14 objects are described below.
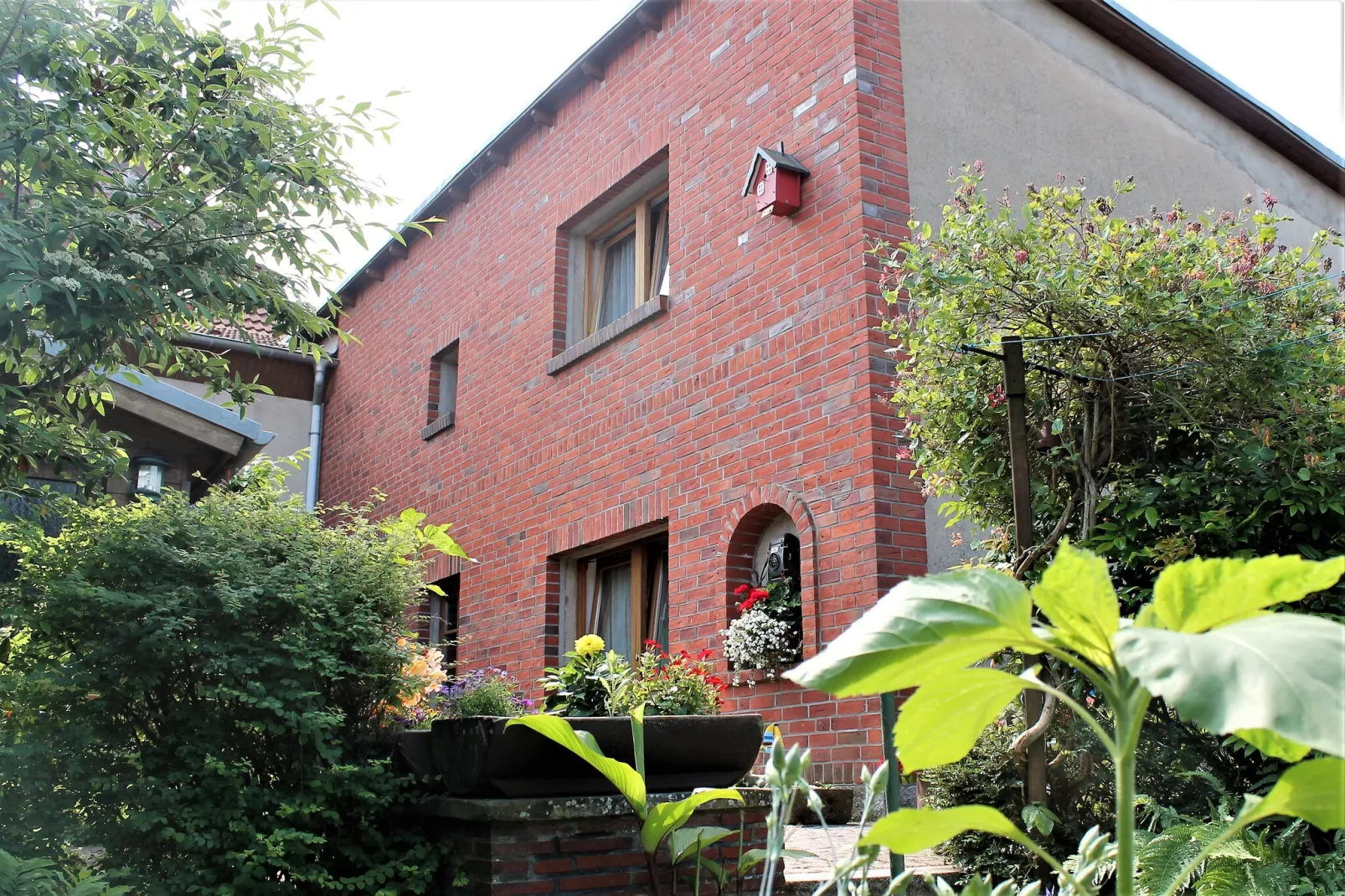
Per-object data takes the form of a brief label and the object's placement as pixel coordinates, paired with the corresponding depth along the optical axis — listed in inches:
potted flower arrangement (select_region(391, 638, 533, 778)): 144.9
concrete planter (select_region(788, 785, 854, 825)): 213.9
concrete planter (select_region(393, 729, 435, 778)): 144.0
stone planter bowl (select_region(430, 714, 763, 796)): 132.0
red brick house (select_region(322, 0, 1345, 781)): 242.2
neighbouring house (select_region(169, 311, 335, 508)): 515.5
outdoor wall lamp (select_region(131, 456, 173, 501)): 302.0
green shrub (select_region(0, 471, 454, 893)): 126.4
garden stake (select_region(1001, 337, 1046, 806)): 160.7
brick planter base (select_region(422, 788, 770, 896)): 129.3
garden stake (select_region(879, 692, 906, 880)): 44.9
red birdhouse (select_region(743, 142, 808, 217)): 257.1
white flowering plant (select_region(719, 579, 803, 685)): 243.4
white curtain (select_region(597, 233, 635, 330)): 343.9
